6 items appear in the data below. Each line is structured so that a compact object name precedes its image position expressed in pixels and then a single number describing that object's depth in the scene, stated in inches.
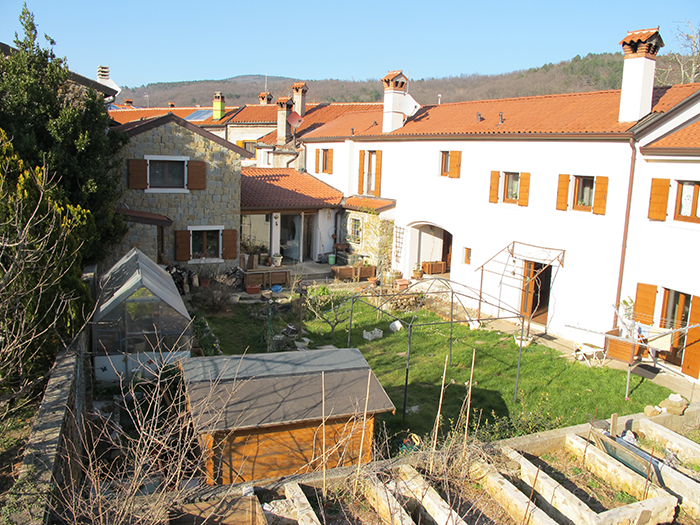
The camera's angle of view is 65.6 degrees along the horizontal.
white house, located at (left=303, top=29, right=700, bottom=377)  534.3
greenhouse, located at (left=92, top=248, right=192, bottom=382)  438.0
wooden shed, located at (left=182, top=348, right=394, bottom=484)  292.5
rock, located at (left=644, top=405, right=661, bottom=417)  395.8
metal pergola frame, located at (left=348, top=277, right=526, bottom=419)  702.5
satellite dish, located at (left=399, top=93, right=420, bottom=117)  916.6
